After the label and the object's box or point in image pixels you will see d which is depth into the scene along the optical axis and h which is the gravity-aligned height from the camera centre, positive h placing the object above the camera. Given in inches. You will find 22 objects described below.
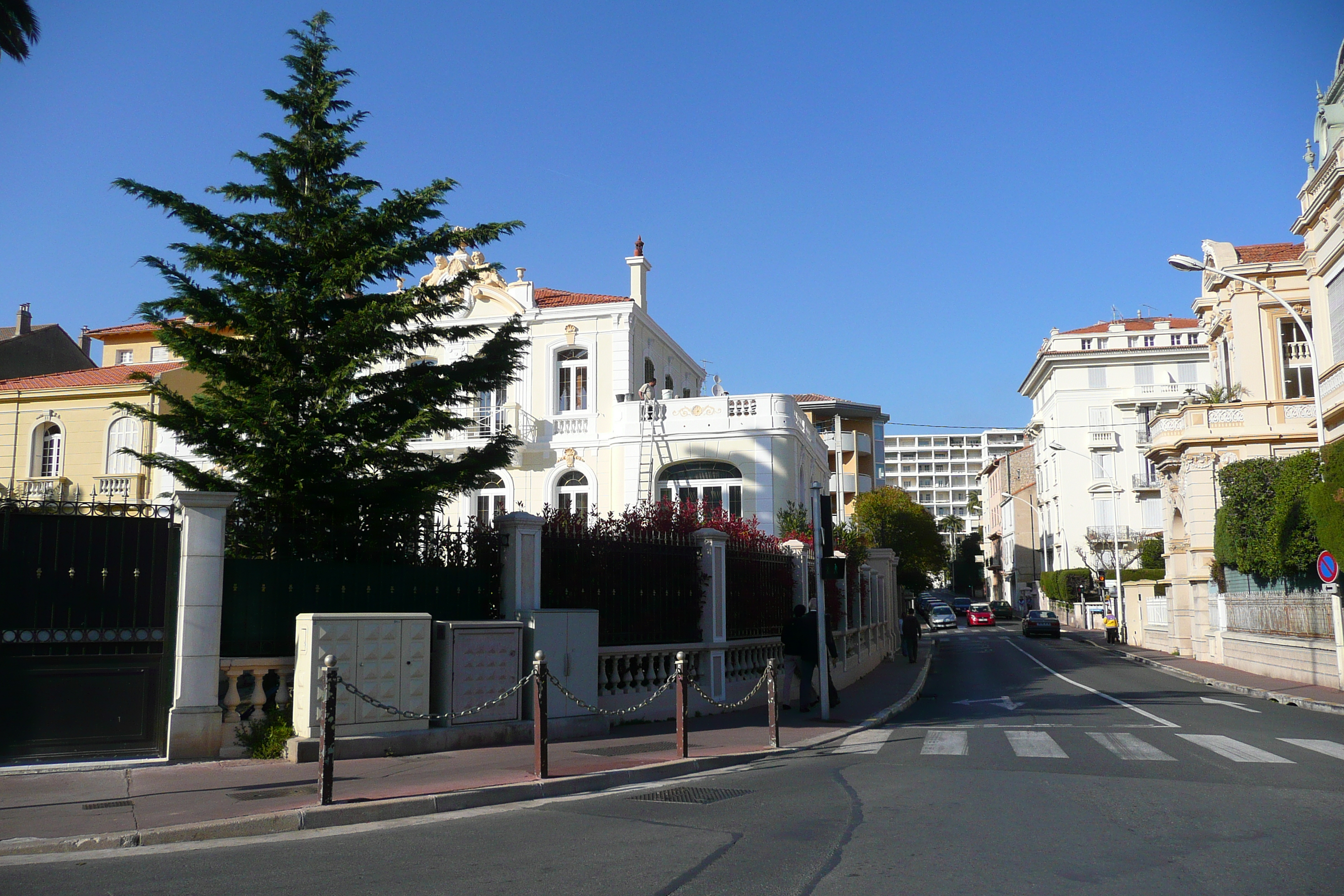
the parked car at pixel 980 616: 2741.1 -101.3
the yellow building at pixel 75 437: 1401.3 +194.7
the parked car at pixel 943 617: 2615.7 -98.5
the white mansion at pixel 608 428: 1182.3 +171.2
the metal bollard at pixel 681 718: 446.6 -58.7
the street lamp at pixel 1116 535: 1845.5 +83.3
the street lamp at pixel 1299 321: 900.6 +219.2
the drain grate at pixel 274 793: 343.6 -69.4
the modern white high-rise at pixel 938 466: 7278.5 +759.8
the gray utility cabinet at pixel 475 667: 468.4 -39.2
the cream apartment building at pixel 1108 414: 2655.0 +416.3
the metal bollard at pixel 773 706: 486.0 -59.1
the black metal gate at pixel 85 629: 394.6 -17.8
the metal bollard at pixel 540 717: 384.2 -49.5
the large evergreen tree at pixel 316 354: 495.8 +112.3
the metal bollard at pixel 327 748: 322.3 -50.8
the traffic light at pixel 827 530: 639.1 +29.3
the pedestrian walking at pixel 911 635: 1234.6 -67.9
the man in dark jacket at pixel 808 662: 667.4 -52.9
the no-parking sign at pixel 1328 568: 797.2 +5.4
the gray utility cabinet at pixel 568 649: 506.3 -33.8
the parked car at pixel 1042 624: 1998.0 -89.4
